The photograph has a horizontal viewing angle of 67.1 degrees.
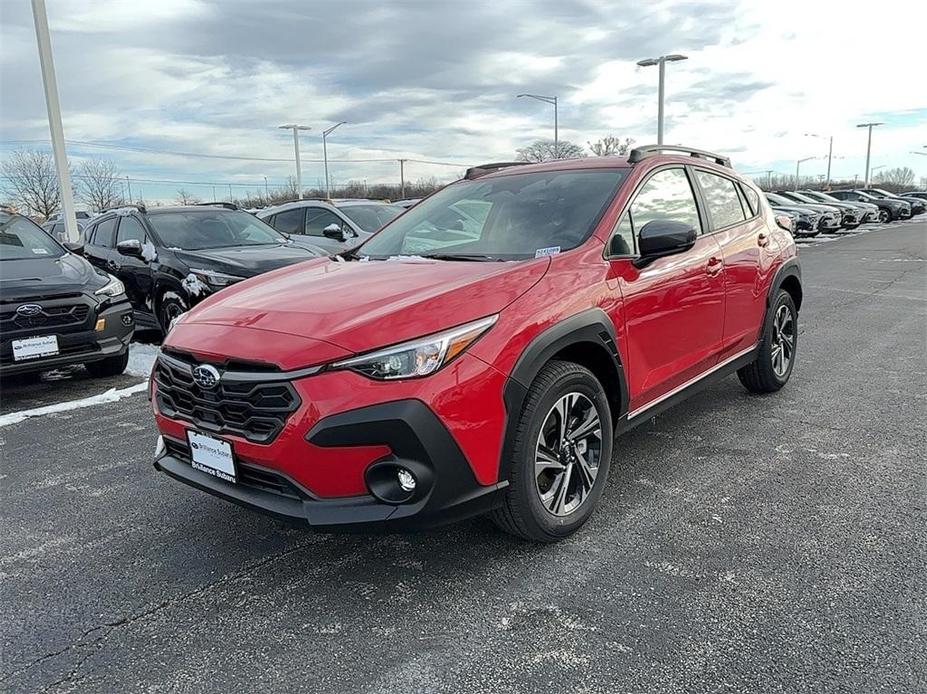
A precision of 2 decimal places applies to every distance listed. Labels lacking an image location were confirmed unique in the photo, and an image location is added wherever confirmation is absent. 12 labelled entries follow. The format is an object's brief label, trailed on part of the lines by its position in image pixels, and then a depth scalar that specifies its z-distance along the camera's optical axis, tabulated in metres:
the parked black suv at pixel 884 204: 34.66
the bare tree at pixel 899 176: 113.94
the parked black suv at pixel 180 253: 7.21
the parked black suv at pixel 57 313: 5.54
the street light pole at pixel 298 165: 45.28
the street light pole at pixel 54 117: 10.41
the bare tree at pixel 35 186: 44.12
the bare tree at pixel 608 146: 55.15
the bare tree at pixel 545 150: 51.44
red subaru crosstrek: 2.50
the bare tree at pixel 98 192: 52.03
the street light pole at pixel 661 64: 26.05
